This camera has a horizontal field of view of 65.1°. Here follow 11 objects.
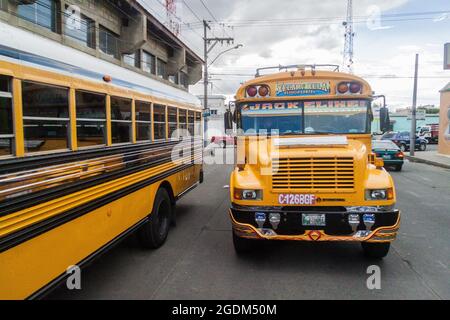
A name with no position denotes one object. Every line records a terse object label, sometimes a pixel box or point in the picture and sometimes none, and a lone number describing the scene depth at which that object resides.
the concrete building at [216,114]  37.22
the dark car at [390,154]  14.98
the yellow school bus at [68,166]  2.52
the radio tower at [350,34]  44.88
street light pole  26.04
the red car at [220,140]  33.48
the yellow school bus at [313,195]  4.16
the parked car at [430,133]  37.25
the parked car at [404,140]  27.56
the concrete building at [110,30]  9.35
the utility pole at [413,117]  22.55
